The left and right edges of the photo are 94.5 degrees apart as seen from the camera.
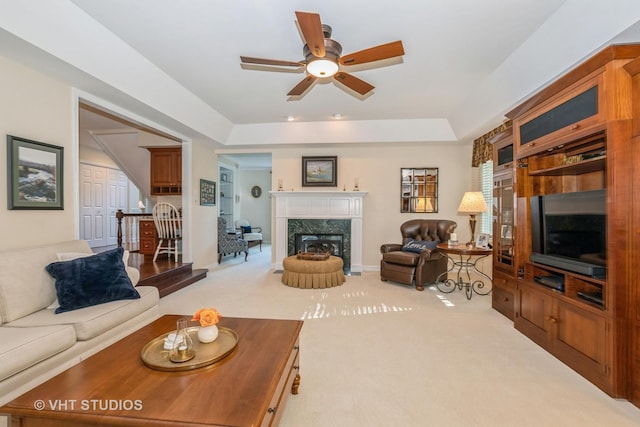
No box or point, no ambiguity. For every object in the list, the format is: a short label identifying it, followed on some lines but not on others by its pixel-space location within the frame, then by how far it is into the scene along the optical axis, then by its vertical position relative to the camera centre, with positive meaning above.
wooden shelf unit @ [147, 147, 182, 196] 6.23 +0.93
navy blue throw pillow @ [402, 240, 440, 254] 4.70 -0.52
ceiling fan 2.05 +1.29
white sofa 1.71 -0.77
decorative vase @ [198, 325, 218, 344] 1.69 -0.69
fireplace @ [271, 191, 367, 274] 5.86 -0.14
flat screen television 2.13 -0.15
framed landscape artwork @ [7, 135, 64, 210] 2.62 +0.37
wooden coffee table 1.16 -0.78
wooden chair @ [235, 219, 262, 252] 8.02 -0.55
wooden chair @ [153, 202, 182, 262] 5.41 -0.19
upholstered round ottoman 4.52 -0.93
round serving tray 1.46 -0.75
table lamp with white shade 4.17 +0.13
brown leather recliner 4.48 -0.70
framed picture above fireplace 5.98 +0.85
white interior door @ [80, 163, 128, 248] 7.12 +0.31
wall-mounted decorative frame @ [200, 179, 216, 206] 5.81 +0.42
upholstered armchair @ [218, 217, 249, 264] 6.38 -0.65
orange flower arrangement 1.64 -0.58
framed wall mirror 5.84 +0.46
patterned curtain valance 4.70 +1.05
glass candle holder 1.51 -0.71
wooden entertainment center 1.91 +0.09
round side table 3.83 -1.09
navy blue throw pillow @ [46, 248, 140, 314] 2.34 -0.56
